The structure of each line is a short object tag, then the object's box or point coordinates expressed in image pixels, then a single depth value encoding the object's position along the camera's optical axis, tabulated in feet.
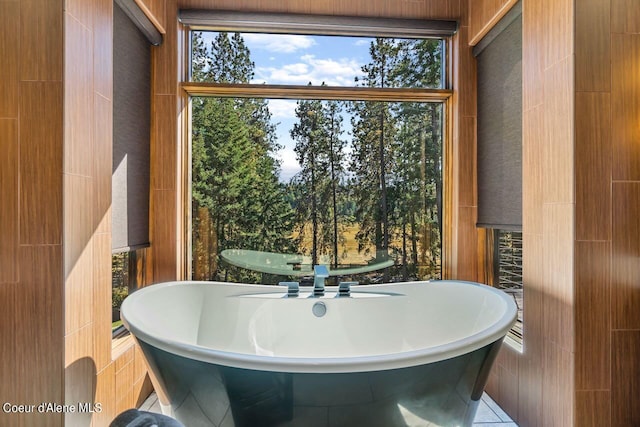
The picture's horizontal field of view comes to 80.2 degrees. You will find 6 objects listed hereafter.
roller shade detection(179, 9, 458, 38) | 8.08
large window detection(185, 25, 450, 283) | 8.43
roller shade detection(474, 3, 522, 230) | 6.91
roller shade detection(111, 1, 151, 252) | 6.56
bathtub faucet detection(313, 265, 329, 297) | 7.38
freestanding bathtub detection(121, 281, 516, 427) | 3.75
